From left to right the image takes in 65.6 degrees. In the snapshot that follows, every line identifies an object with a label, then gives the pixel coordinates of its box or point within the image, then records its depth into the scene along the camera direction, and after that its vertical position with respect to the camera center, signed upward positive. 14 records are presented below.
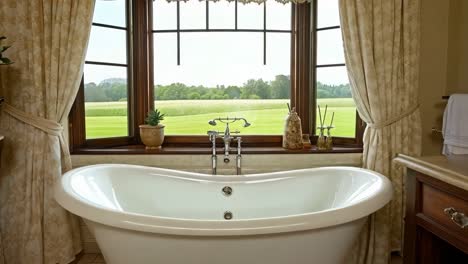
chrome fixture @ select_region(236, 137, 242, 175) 2.44 -0.38
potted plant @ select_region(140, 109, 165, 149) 2.59 -0.20
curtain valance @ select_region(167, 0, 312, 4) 2.48 +0.69
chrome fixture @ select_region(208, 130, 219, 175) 2.42 -0.33
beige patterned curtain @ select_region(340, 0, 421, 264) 2.28 +0.10
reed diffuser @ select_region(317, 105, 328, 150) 2.61 -0.28
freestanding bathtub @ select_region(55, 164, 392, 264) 1.42 -0.54
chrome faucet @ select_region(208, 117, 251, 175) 2.43 -0.29
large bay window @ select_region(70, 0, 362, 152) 2.75 +0.25
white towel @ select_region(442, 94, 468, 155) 1.94 -0.13
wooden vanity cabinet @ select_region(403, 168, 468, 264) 1.24 -0.45
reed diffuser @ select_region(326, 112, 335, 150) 2.60 -0.28
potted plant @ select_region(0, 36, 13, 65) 1.96 +0.24
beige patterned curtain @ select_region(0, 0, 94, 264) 2.19 -0.07
